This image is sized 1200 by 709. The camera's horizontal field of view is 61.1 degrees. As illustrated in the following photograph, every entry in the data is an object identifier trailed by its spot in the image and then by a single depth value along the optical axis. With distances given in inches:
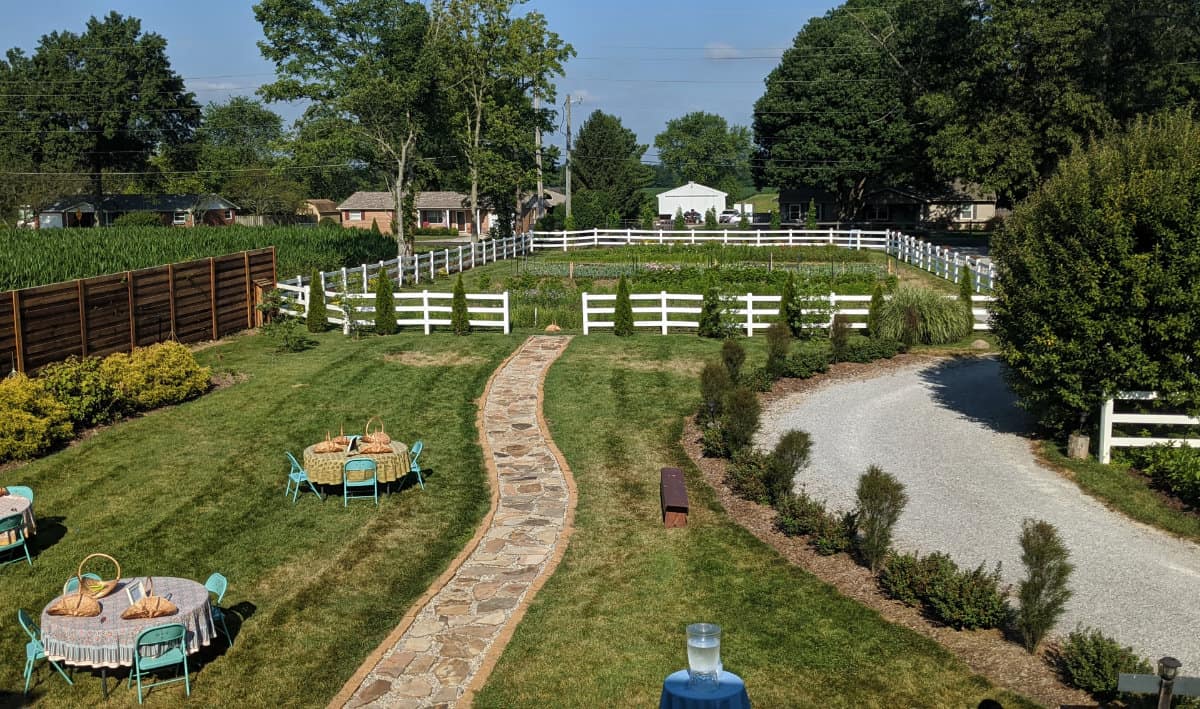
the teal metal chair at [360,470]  540.7
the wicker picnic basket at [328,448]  557.0
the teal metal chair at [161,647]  349.7
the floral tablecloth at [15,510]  460.8
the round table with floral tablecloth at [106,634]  352.8
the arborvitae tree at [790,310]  1043.3
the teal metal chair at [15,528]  458.9
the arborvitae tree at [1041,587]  374.9
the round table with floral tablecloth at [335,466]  543.5
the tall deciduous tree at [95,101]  3038.9
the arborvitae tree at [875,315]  1030.4
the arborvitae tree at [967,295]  1062.4
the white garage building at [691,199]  3540.8
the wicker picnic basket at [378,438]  558.6
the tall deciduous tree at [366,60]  1891.0
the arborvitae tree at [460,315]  1045.2
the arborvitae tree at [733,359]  810.2
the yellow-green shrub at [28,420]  606.2
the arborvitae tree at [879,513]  457.1
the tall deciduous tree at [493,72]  1931.6
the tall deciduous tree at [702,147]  5728.3
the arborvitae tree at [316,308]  1050.7
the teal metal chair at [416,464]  586.2
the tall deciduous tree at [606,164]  3080.7
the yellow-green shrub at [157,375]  703.7
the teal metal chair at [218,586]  390.6
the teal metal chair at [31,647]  362.3
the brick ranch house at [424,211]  3398.1
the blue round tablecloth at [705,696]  238.7
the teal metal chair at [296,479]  557.0
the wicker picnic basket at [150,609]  362.9
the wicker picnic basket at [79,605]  363.9
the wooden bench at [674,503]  524.7
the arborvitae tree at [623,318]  1044.5
